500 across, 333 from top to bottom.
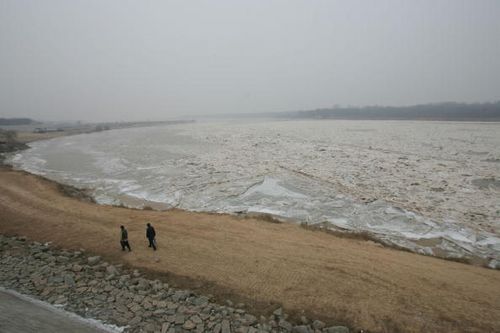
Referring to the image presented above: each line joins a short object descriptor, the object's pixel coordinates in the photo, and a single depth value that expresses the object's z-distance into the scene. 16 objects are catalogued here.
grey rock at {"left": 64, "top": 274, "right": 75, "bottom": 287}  7.34
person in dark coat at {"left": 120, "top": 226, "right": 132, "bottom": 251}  8.59
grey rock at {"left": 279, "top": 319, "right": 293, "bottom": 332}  5.81
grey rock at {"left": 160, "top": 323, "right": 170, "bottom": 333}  5.78
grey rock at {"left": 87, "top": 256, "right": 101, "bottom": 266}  8.24
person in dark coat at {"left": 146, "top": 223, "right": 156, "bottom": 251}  8.70
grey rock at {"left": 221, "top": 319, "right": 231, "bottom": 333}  5.79
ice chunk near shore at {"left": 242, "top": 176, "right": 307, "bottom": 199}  15.94
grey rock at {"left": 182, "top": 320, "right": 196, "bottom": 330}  5.86
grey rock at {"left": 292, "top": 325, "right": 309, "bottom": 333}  5.74
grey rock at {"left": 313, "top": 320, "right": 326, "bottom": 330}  5.82
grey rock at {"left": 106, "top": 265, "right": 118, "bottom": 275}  7.73
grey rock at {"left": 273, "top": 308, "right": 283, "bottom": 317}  6.13
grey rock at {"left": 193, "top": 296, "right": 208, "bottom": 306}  6.53
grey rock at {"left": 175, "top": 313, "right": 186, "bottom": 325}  5.98
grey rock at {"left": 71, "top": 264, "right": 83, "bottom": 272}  7.91
